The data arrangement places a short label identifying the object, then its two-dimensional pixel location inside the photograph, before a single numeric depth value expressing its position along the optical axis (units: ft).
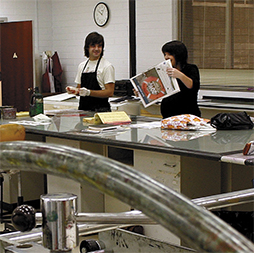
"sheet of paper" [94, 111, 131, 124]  21.36
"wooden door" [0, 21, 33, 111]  45.62
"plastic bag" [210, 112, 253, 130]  18.84
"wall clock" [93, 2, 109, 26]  42.78
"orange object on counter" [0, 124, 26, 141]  16.84
